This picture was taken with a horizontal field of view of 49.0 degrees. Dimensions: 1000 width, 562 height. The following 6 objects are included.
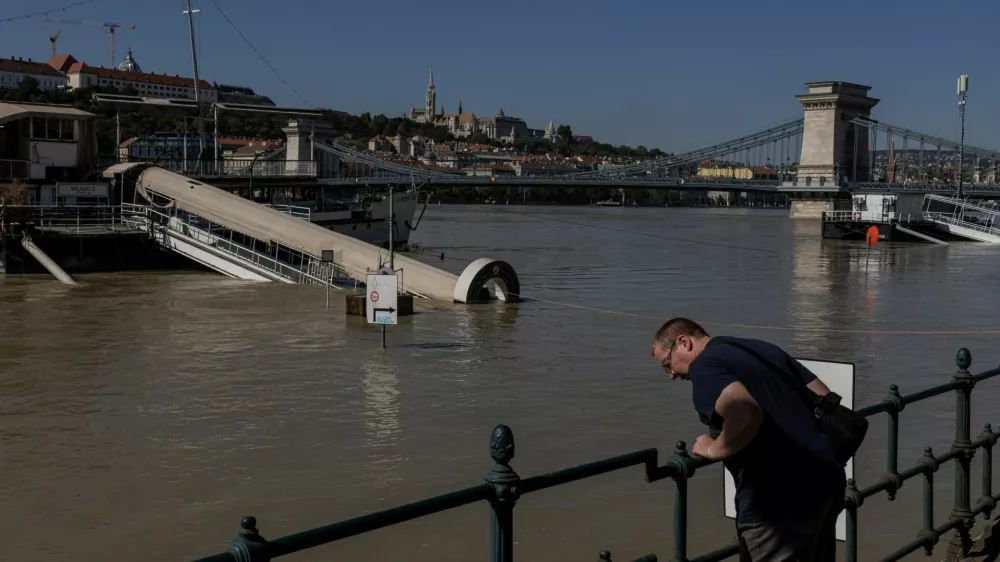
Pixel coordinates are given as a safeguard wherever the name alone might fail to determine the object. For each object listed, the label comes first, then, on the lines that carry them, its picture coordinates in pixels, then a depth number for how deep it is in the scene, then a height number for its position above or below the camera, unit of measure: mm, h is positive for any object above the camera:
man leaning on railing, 3842 -877
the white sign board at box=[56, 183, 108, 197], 36875 -149
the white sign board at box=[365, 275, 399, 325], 18656 -1848
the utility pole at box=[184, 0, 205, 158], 51853 +5304
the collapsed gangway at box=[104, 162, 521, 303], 27703 -1702
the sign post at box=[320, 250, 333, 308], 30500 -1904
